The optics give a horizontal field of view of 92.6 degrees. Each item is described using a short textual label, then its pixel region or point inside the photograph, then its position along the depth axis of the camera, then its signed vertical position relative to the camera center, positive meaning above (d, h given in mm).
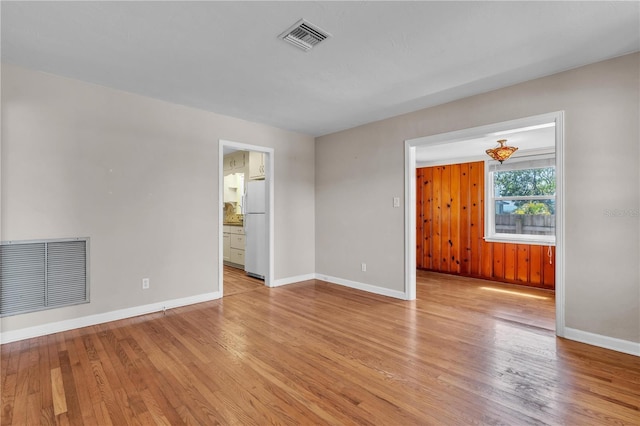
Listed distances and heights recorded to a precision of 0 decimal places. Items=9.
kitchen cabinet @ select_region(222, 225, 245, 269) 6215 -676
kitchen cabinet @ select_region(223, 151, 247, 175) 6345 +1113
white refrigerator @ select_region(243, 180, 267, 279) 5191 -261
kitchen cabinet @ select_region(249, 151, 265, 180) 5574 +886
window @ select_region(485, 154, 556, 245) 5109 +240
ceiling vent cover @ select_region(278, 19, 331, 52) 2186 +1340
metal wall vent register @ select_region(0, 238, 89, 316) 2723 -582
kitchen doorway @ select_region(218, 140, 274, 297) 4691 -120
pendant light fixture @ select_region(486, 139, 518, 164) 4359 +899
